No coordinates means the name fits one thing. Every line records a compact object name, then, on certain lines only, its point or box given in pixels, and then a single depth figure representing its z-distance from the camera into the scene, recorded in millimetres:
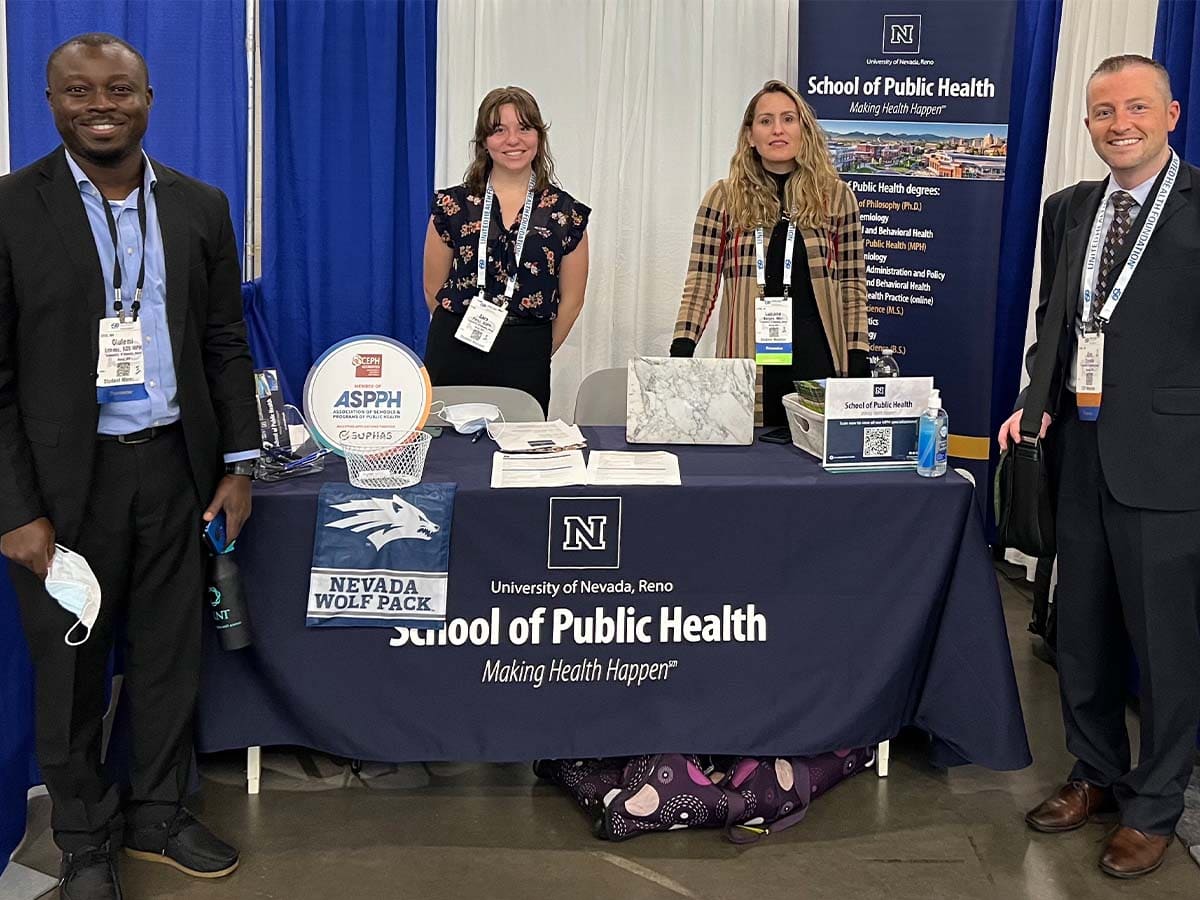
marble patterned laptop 2904
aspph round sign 2631
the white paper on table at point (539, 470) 2594
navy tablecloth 2588
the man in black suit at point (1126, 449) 2355
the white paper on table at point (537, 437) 2836
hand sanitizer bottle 2664
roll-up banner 4547
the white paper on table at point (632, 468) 2615
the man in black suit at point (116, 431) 2088
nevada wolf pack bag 2535
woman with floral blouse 3533
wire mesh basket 2559
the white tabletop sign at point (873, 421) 2684
